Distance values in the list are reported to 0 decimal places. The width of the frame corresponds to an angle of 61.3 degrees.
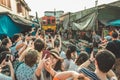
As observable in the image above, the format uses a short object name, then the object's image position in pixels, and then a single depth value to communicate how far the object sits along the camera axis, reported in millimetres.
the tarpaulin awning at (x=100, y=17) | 5049
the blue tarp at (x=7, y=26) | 4359
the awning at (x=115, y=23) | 4736
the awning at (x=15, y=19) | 4533
